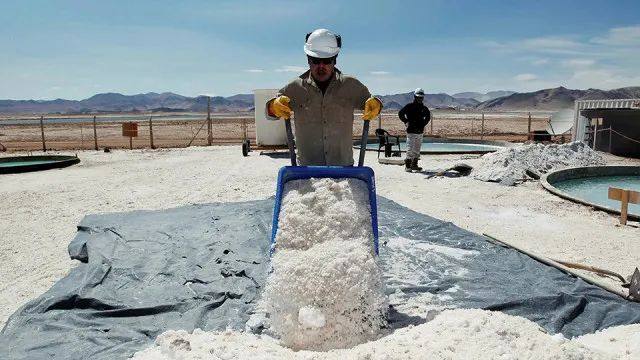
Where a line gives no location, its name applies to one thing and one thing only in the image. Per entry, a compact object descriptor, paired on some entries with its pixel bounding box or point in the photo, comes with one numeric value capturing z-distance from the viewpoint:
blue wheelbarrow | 3.32
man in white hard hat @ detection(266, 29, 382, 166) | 3.53
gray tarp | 3.16
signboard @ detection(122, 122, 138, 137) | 17.03
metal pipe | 3.67
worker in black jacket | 10.16
